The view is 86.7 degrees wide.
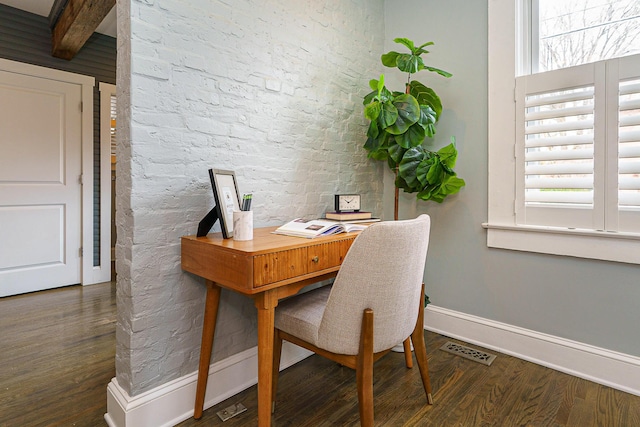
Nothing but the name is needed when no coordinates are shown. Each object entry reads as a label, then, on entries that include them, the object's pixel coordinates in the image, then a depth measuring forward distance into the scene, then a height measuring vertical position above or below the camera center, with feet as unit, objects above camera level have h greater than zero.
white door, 10.36 +0.92
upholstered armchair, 3.99 -1.15
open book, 4.87 -0.27
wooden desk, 3.91 -0.75
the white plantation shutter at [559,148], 6.00 +1.17
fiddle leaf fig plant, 6.68 +1.57
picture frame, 4.60 +0.21
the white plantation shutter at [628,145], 5.57 +1.10
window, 5.71 +1.53
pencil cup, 4.47 -0.19
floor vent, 6.69 -2.93
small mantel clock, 7.10 +0.19
